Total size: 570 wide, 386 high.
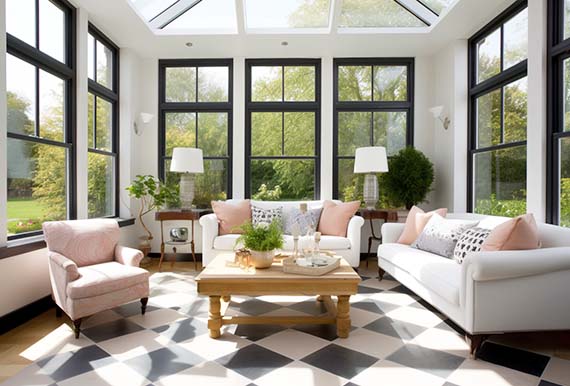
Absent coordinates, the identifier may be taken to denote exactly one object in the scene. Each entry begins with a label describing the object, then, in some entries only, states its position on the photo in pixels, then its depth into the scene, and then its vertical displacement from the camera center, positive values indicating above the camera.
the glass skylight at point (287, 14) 4.70 +2.25
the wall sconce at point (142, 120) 5.35 +1.02
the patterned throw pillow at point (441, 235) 3.41 -0.43
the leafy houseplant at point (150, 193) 4.88 -0.04
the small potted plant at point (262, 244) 2.92 -0.42
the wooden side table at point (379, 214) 4.93 -0.32
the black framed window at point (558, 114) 3.32 +0.68
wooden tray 2.74 -0.59
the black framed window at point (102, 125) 4.64 +0.87
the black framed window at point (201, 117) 5.62 +1.11
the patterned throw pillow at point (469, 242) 2.98 -0.43
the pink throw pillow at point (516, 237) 2.68 -0.34
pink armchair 2.75 -0.65
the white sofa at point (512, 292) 2.41 -0.68
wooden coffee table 2.67 -0.70
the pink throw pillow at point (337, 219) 4.55 -0.36
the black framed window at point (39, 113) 3.26 +0.76
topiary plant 4.94 +0.16
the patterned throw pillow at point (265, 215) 4.71 -0.31
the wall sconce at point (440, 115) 5.07 +1.02
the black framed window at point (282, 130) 5.61 +0.91
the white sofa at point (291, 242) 4.35 -0.61
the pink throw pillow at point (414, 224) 3.99 -0.38
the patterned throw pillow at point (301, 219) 4.61 -0.36
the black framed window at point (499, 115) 3.92 +0.86
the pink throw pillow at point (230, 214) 4.64 -0.30
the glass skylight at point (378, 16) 4.71 +2.22
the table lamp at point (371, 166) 4.88 +0.31
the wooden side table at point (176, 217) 4.96 -0.35
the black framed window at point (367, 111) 5.58 +1.17
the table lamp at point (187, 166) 4.96 +0.33
